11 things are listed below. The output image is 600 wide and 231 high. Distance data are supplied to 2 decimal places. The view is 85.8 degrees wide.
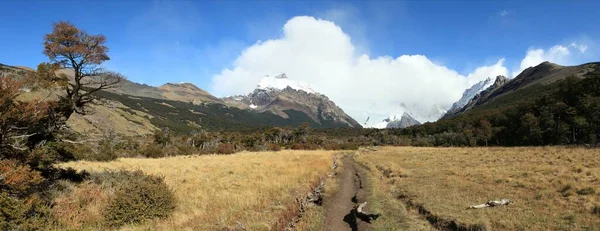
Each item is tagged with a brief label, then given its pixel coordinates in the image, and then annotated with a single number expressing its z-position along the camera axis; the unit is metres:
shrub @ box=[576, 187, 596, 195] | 16.19
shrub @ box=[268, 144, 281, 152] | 93.34
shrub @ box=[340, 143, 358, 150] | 103.15
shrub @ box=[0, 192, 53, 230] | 10.91
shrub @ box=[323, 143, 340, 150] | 103.46
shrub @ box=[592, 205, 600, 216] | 12.99
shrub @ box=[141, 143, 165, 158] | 60.00
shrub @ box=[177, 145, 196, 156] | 71.15
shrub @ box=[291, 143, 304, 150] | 102.75
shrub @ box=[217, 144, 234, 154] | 72.38
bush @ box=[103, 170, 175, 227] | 14.40
